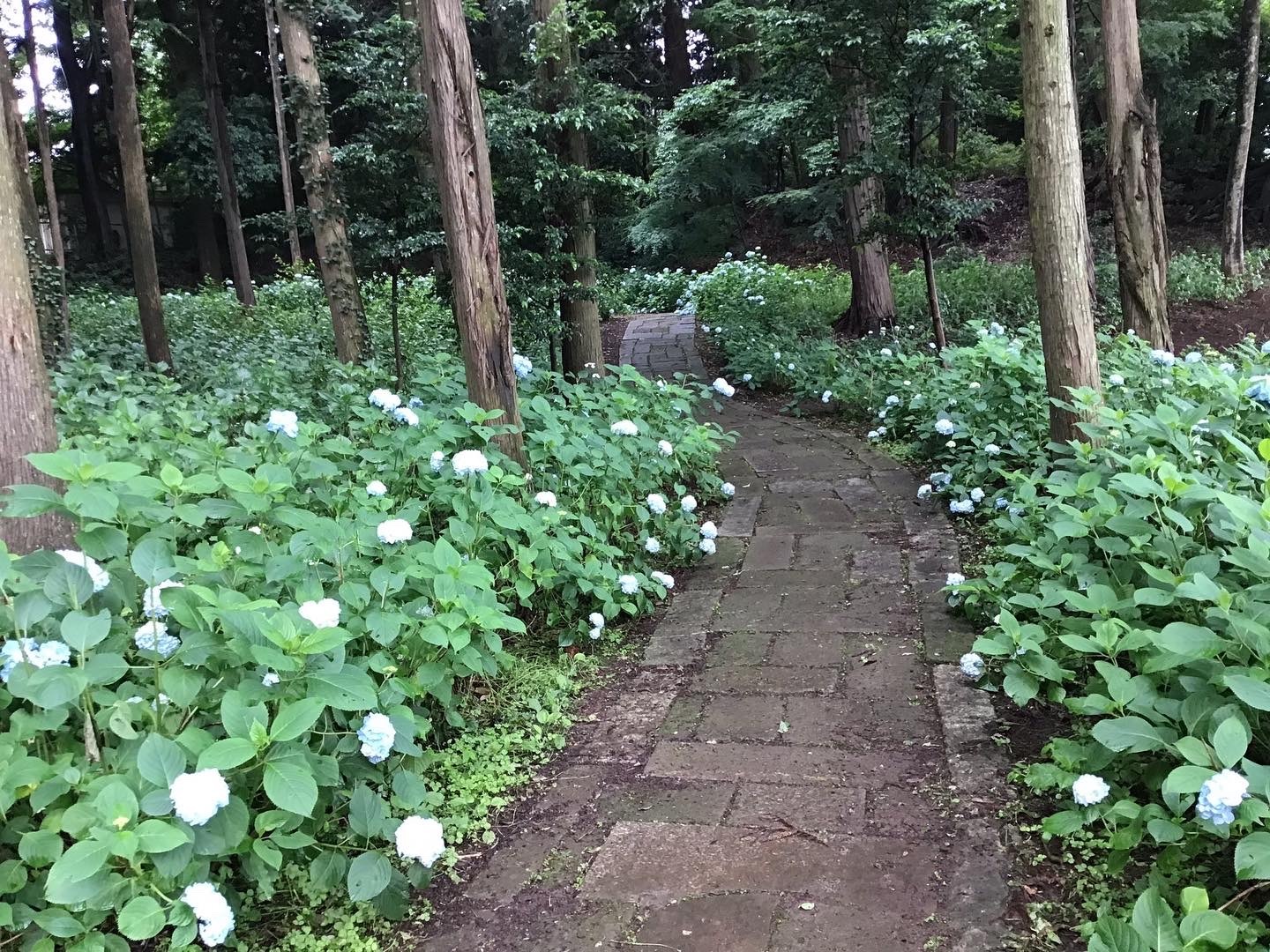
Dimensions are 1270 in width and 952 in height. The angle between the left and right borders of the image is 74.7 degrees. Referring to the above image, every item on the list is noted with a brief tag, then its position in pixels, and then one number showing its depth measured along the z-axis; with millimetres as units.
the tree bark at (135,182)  6949
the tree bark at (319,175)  5719
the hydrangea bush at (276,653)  1442
